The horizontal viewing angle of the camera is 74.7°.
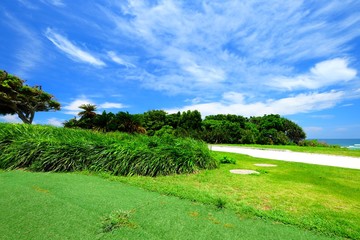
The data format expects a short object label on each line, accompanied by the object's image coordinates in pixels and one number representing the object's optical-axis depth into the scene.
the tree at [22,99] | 23.56
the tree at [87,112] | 16.19
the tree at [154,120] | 26.67
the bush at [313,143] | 23.04
